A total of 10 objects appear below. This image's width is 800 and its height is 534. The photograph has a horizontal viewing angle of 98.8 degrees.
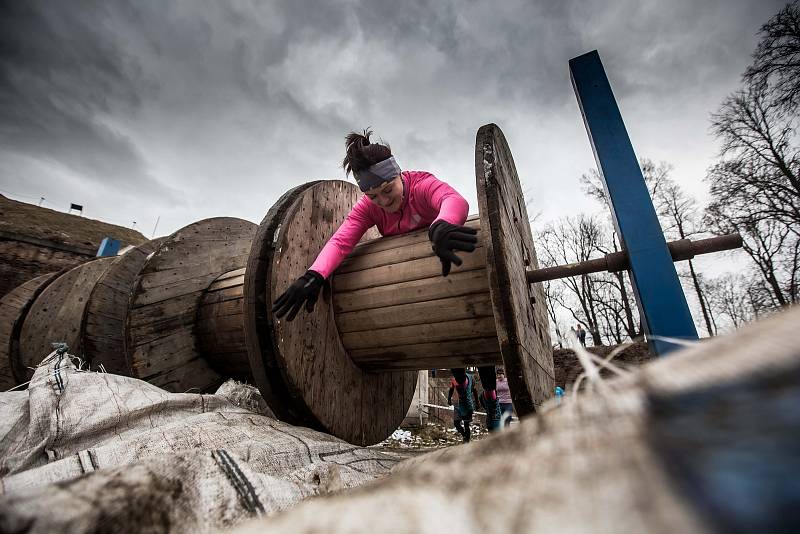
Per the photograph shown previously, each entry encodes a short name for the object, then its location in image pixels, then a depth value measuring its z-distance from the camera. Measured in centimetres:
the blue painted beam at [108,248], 654
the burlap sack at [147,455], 46
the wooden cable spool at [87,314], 310
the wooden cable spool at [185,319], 263
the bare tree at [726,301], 2092
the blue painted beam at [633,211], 154
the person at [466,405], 525
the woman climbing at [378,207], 181
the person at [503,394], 664
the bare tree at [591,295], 1844
